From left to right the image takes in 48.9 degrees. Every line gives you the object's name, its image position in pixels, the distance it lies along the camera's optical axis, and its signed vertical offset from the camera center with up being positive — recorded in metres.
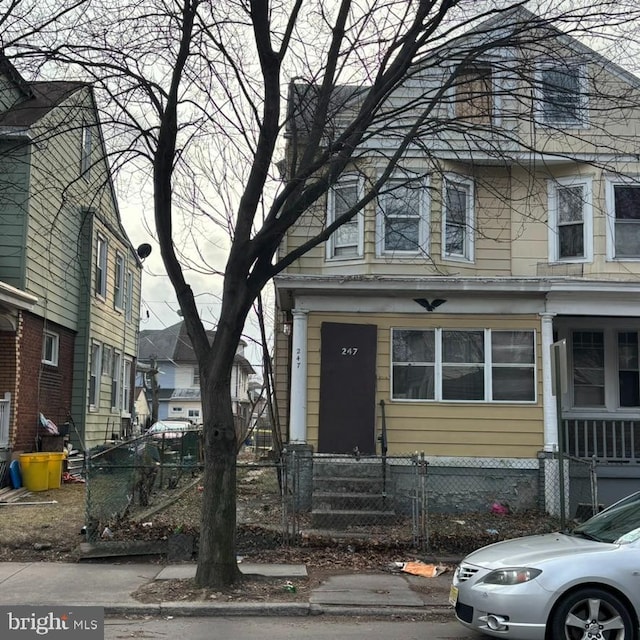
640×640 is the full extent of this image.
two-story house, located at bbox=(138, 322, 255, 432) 52.31 +1.88
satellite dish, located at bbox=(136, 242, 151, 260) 24.80 +5.28
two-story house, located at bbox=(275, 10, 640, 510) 12.12 +1.90
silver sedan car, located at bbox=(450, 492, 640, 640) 5.41 -1.45
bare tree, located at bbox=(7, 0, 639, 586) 7.48 +2.89
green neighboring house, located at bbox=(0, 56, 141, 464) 14.30 +2.42
